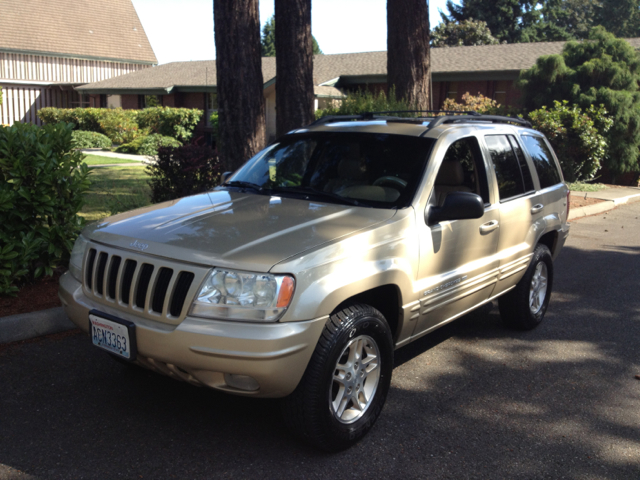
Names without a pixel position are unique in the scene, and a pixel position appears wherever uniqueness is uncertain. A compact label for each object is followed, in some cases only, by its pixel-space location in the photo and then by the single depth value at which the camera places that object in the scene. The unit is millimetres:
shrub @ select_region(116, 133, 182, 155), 23781
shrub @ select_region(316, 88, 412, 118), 10492
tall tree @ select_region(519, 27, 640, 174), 18047
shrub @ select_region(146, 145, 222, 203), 8562
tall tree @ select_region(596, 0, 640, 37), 62156
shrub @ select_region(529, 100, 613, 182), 16953
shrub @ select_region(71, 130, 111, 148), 26547
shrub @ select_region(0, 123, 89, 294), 5430
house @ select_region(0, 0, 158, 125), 40500
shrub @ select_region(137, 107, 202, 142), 29031
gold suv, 3154
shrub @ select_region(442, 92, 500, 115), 19073
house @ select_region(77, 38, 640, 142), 27969
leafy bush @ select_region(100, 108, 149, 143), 29297
